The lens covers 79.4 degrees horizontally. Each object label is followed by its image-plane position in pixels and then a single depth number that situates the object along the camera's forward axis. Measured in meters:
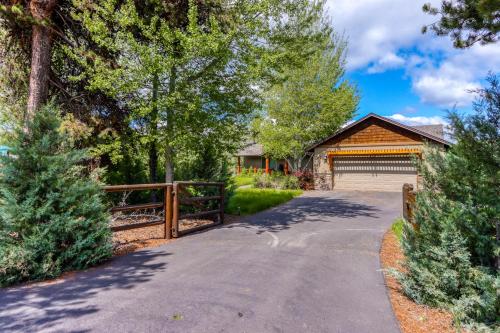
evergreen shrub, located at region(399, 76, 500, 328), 3.00
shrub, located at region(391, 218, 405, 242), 6.99
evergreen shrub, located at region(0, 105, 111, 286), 4.04
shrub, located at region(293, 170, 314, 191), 19.28
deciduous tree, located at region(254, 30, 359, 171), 18.92
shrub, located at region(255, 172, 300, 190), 19.14
